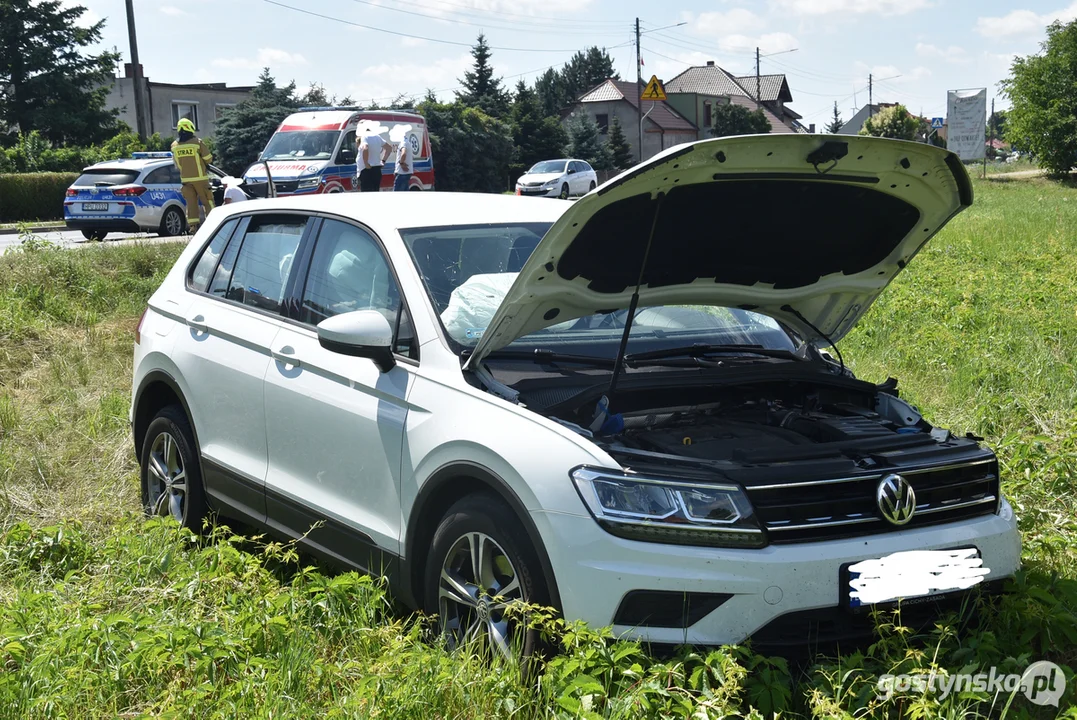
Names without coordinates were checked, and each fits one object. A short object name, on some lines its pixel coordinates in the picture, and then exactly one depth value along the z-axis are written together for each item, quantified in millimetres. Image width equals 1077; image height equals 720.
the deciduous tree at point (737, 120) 74062
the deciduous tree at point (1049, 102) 48156
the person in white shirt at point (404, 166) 21875
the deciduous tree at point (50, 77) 42875
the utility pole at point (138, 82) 32375
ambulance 22734
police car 21062
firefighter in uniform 14484
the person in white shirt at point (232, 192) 15467
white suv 3059
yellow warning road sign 28639
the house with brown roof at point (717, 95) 86562
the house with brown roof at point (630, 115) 74438
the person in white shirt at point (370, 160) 18062
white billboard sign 54031
